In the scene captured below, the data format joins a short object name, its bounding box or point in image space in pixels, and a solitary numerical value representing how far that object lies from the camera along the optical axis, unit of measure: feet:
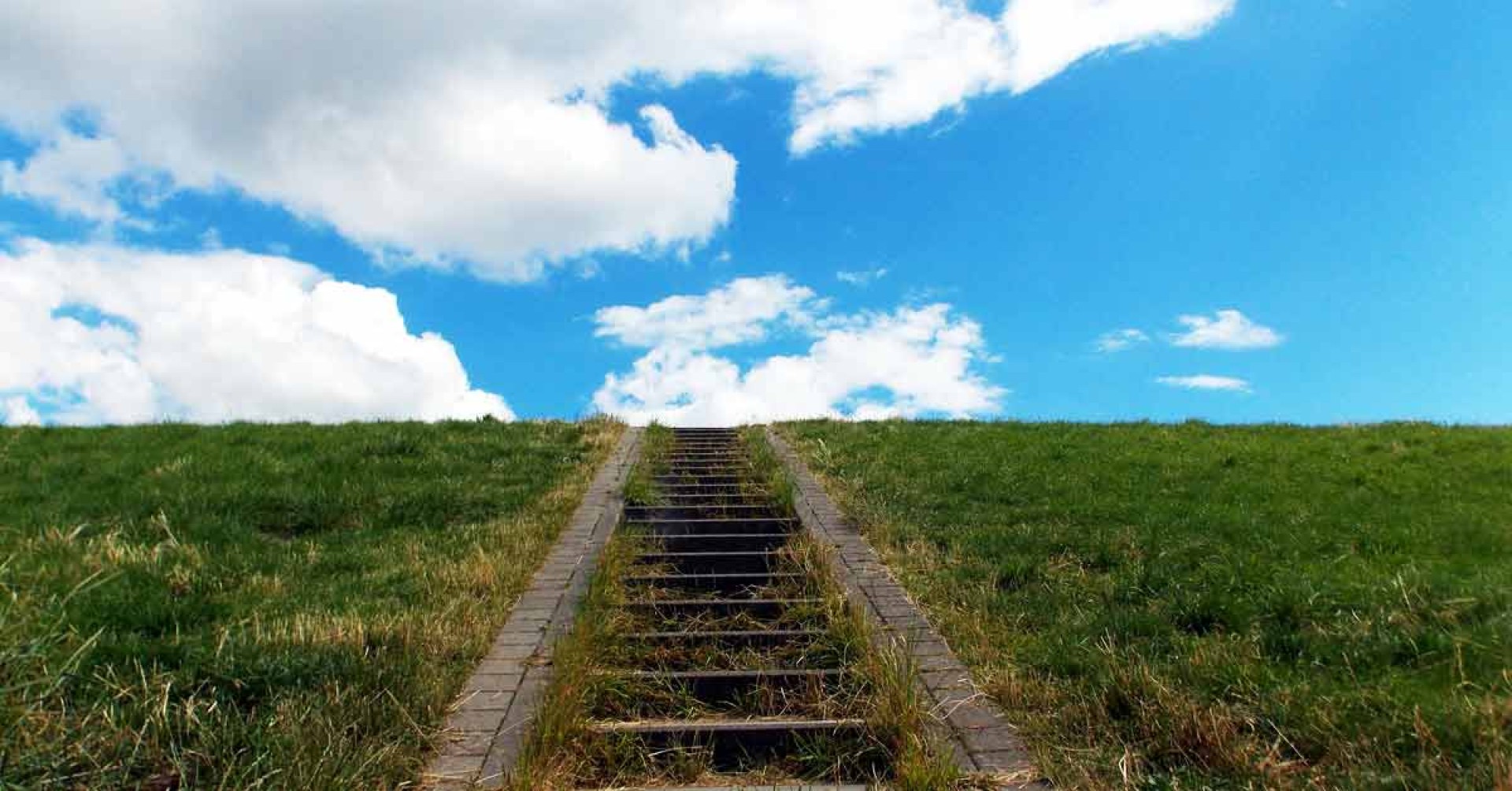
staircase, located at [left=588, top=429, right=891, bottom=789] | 14.79
